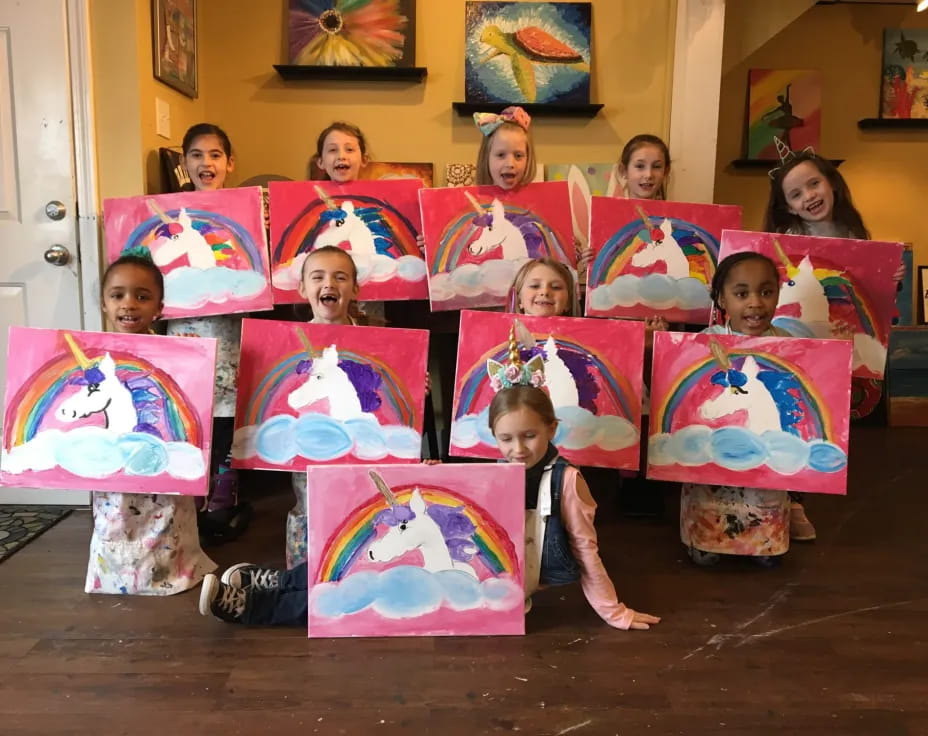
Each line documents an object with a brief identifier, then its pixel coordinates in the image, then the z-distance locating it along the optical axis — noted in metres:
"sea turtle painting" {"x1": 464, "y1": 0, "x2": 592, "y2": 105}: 3.05
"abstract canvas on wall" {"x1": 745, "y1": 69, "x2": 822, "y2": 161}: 4.10
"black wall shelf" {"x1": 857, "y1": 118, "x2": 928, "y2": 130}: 4.18
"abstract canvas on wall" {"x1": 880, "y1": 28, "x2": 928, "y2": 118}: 4.16
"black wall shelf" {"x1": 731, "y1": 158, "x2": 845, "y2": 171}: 4.13
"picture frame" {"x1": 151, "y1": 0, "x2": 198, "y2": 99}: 2.50
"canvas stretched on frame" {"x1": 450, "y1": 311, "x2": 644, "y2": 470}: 1.87
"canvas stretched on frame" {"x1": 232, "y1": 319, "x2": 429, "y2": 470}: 1.79
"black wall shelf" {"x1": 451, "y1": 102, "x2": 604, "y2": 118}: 3.06
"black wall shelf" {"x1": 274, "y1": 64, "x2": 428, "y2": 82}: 3.02
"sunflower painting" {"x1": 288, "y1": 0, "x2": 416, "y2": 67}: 3.03
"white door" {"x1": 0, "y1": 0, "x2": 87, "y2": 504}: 2.24
